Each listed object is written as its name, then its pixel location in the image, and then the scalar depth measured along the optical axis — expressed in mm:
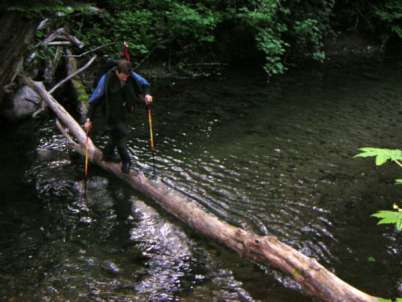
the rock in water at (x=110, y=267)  6213
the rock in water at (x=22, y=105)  10766
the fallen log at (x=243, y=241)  5156
